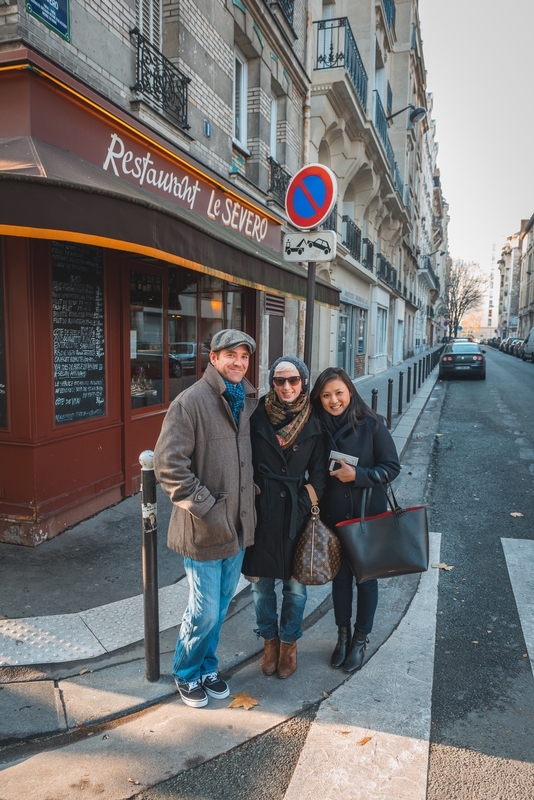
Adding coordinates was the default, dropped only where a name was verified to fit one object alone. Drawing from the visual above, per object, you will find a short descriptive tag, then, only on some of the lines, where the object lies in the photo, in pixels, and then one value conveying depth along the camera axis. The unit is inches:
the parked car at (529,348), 1520.7
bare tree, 3582.7
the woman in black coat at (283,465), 108.0
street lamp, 904.9
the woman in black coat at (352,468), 113.9
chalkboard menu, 183.8
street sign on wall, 173.3
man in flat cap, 97.1
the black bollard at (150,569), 108.3
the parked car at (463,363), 847.1
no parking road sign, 177.5
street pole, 177.6
